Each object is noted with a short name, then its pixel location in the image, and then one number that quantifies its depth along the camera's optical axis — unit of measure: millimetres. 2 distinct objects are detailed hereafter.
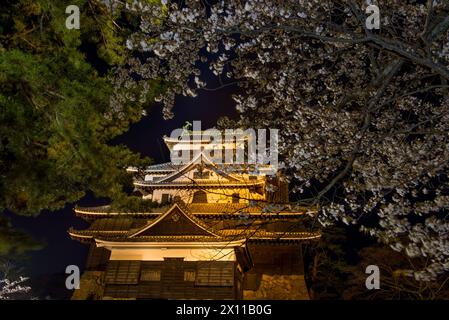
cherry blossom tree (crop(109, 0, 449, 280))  5891
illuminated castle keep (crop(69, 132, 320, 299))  15141
